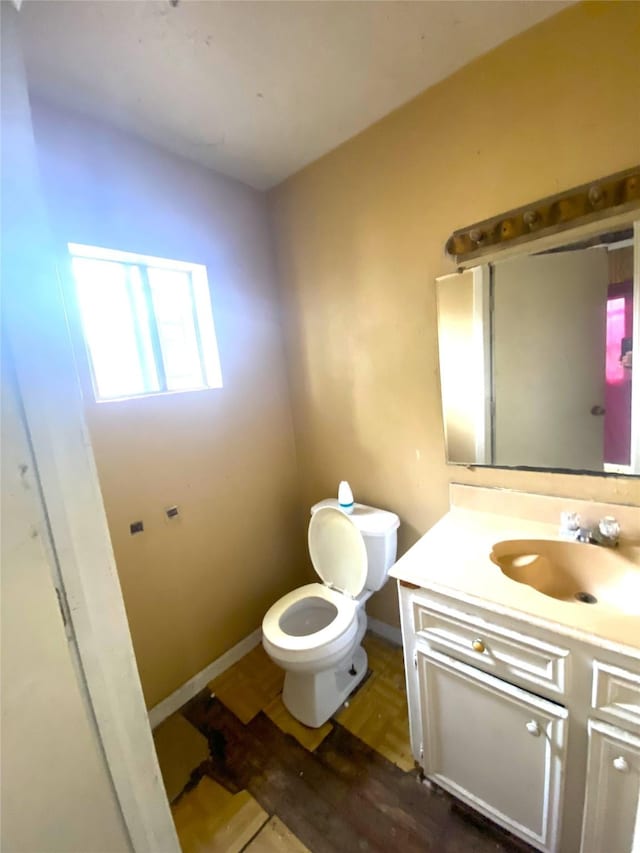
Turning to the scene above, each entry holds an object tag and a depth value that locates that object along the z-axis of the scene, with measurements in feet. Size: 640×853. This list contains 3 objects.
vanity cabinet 2.74
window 4.76
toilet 4.67
